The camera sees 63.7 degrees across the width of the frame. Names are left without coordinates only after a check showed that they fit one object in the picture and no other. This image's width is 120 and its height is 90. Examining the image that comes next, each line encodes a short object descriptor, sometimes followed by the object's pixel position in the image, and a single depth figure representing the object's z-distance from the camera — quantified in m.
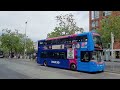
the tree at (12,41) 34.95
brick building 29.72
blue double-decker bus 8.63
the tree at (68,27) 18.09
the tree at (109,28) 16.85
